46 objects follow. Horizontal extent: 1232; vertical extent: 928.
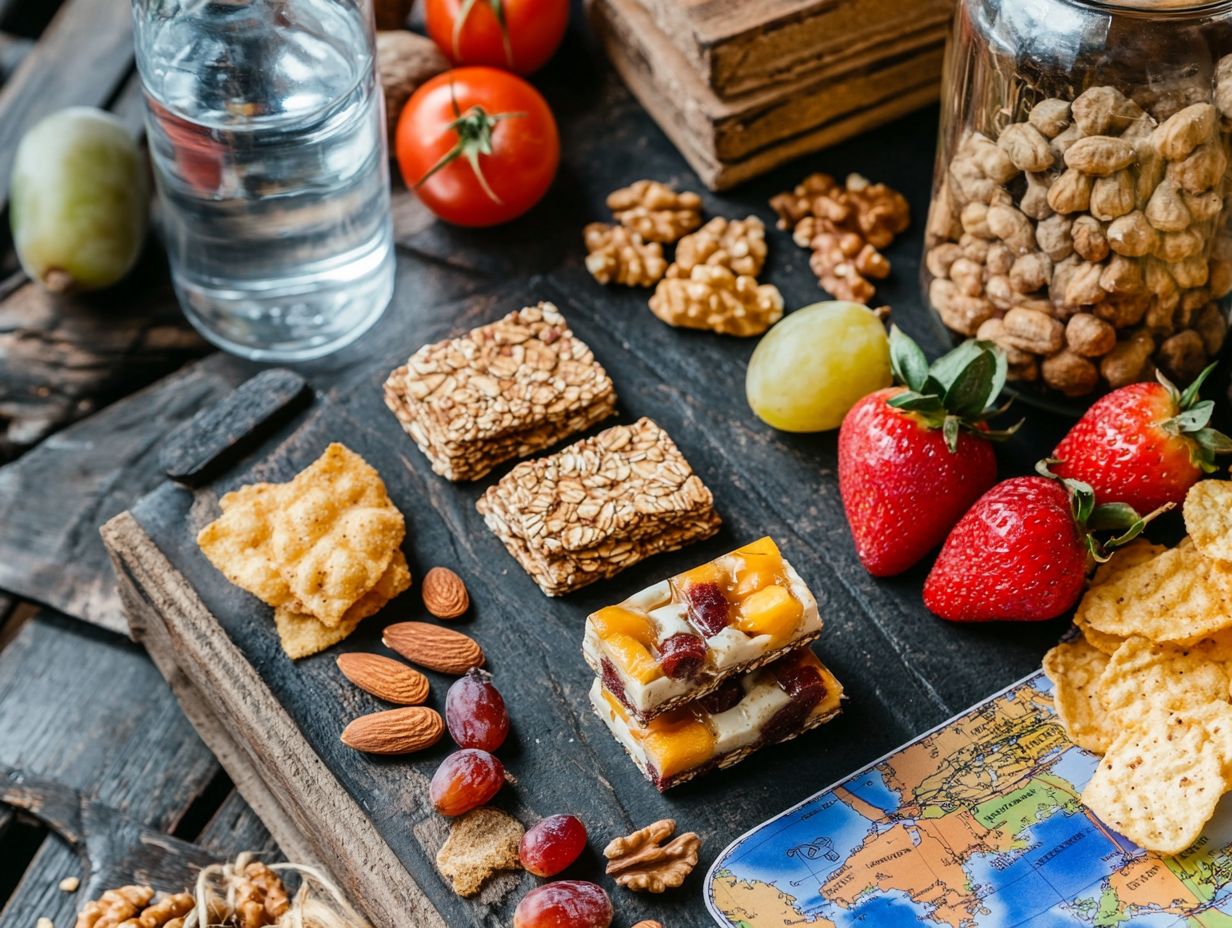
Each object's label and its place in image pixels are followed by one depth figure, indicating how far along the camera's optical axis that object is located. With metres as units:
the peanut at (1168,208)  0.53
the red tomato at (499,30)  0.65
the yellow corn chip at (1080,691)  0.54
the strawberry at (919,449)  0.55
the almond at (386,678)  0.55
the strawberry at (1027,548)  0.53
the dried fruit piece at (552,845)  0.52
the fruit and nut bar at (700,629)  0.51
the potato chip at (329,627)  0.55
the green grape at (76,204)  0.64
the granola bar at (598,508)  0.55
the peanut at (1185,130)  0.52
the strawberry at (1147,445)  0.54
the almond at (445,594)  0.56
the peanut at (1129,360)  0.57
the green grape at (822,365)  0.58
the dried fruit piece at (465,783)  0.53
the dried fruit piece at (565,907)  0.51
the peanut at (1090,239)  0.54
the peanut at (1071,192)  0.53
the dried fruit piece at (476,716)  0.54
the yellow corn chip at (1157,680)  0.53
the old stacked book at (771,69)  0.62
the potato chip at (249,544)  0.55
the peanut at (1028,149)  0.54
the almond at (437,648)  0.55
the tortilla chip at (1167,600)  0.53
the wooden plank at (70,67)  0.70
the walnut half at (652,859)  0.52
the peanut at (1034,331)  0.56
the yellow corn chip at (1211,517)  0.53
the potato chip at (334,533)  0.55
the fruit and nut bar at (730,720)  0.52
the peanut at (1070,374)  0.57
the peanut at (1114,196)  0.53
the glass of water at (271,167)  0.57
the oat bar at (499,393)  0.58
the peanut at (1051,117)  0.53
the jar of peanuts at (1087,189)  0.52
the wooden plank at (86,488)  0.62
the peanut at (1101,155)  0.53
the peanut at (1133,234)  0.54
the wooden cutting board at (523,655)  0.53
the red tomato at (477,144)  0.62
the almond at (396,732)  0.54
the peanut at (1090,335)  0.56
